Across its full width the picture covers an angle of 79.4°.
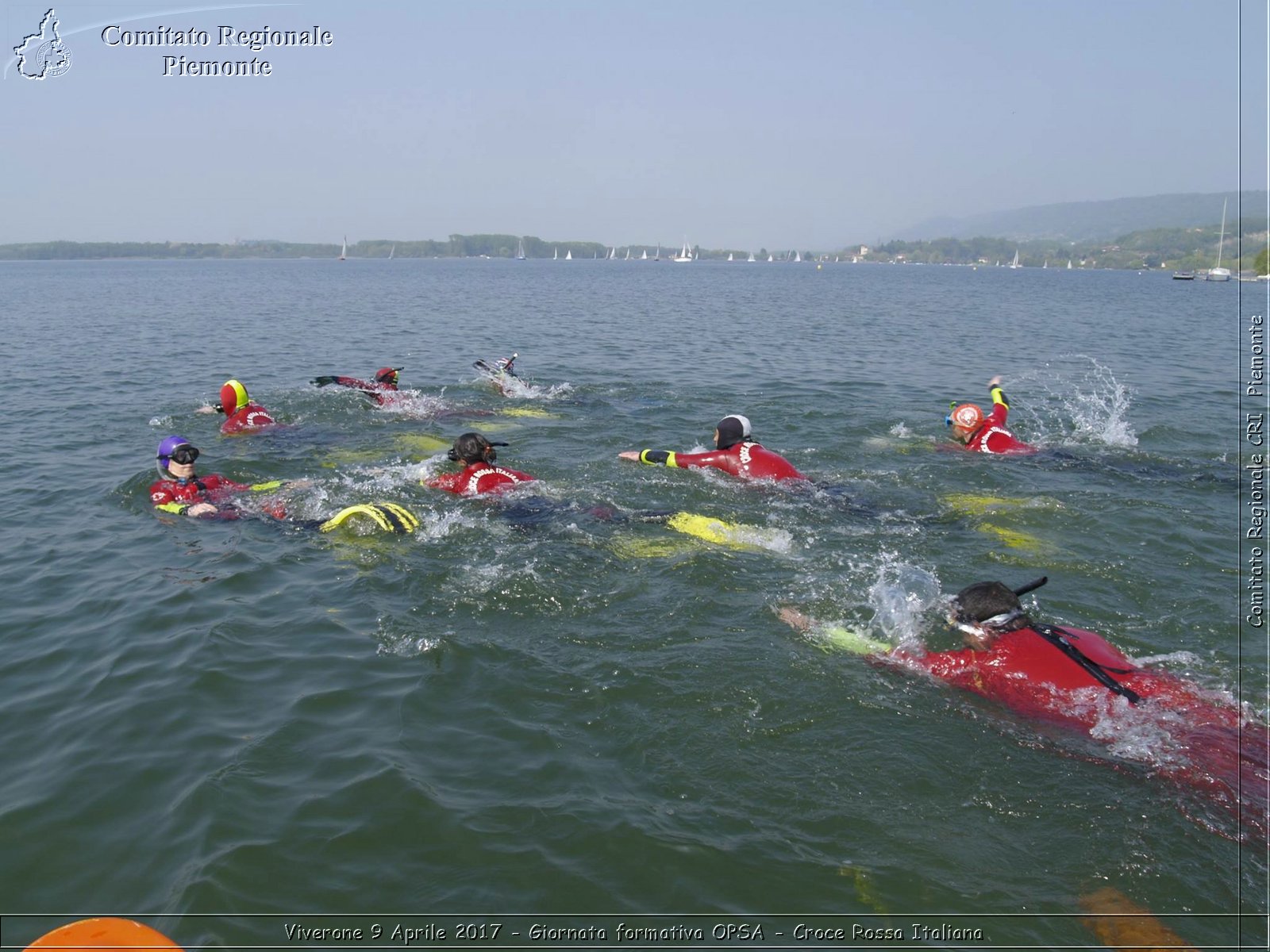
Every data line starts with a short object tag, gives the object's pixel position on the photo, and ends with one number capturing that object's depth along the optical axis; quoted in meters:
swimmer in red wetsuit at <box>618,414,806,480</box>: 12.29
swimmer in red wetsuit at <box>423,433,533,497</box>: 11.13
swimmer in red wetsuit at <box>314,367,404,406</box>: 18.12
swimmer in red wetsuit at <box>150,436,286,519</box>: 11.07
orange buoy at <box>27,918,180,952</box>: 2.71
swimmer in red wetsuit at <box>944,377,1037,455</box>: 14.07
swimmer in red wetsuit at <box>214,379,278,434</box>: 15.42
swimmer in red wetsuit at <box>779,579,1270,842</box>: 5.43
